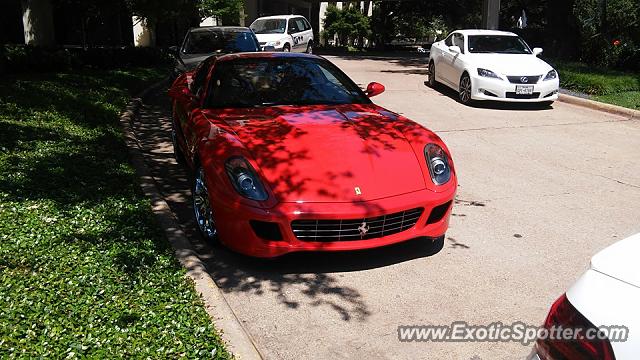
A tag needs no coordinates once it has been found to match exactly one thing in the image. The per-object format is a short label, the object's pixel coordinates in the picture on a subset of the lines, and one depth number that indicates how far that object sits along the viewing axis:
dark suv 12.58
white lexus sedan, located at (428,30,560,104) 11.84
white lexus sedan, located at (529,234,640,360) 1.69
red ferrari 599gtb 4.22
